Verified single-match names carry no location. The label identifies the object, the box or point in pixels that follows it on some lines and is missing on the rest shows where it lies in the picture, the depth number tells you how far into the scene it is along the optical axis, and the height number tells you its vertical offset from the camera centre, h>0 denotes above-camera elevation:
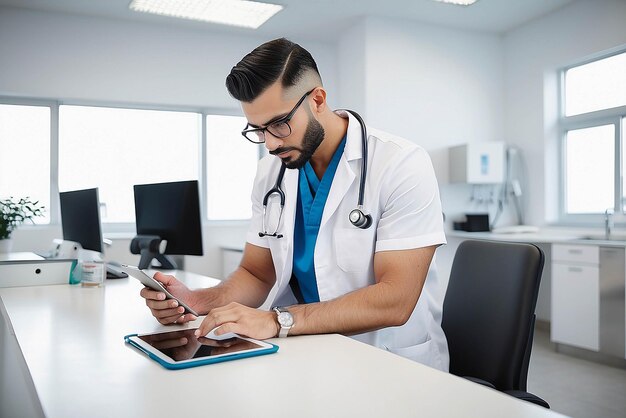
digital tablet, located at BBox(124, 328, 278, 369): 0.97 -0.27
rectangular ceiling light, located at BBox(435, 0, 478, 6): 4.33 +1.63
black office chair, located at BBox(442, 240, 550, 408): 1.26 -0.27
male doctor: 1.28 -0.06
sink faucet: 3.97 -0.14
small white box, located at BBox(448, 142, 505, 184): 4.70 +0.37
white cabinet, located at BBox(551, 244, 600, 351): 3.54 -0.62
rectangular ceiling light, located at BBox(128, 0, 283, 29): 4.25 +1.60
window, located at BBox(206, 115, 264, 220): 5.14 +0.38
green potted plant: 3.41 -0.09
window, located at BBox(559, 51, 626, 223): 4.32 +0.56
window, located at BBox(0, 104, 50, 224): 4.46 +0.47
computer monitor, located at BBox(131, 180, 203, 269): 2.45 -0.06
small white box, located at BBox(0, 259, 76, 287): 2.03 -0.24
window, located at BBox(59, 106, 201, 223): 4.66 +0.52
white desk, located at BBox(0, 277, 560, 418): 0.75 -0.28
